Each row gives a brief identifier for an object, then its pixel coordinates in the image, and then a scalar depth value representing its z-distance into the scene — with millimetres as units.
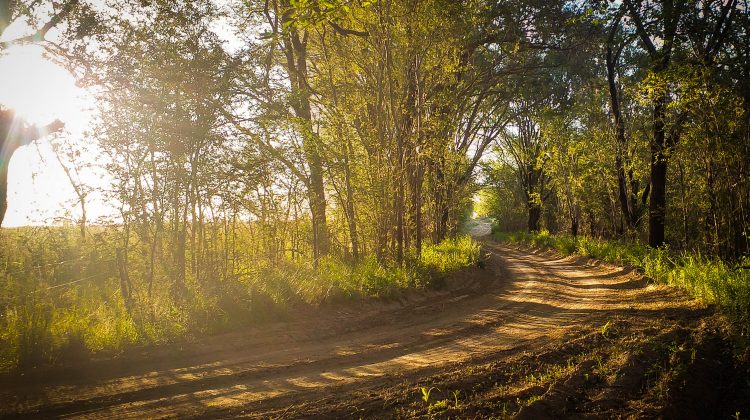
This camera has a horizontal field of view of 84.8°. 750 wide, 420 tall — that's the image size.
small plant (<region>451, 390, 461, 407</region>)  4142
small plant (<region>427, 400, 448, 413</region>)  4010
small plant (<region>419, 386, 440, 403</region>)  4227
